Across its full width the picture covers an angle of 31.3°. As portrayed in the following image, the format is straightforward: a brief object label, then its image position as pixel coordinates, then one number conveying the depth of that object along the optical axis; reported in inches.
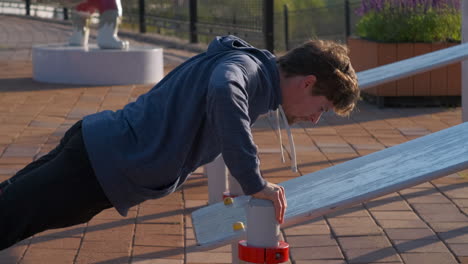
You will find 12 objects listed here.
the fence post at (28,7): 936.9
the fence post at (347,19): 463.2
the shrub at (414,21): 336.2
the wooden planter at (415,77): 327.6
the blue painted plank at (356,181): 104.6
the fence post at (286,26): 503.2
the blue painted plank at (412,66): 182.4
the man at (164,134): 104.2
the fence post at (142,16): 710.5
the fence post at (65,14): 852.4
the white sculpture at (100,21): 388.2
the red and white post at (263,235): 101.0
